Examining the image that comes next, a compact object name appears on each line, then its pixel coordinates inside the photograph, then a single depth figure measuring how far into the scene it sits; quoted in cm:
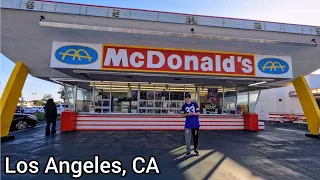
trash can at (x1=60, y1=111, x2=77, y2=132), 1047
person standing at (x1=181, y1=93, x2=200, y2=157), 566
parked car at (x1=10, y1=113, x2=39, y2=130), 1225
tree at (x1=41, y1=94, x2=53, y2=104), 7593
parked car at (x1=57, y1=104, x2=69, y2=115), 2756
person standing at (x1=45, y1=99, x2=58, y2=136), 954
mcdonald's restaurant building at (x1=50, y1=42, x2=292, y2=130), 761
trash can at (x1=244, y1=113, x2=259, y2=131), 1204
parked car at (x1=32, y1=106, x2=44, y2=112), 3444
